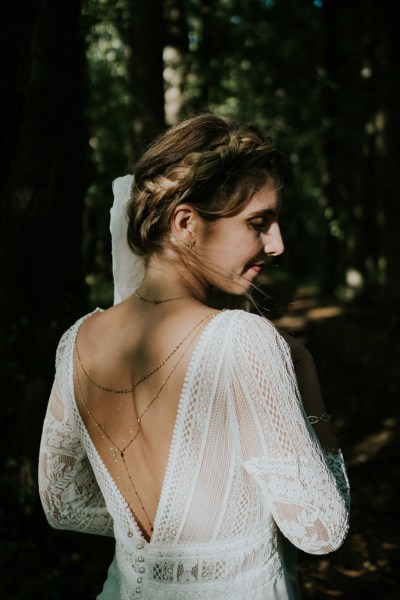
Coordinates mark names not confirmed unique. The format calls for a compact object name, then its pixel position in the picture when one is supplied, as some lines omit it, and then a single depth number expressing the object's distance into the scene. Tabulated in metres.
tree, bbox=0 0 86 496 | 3.36
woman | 1.45
